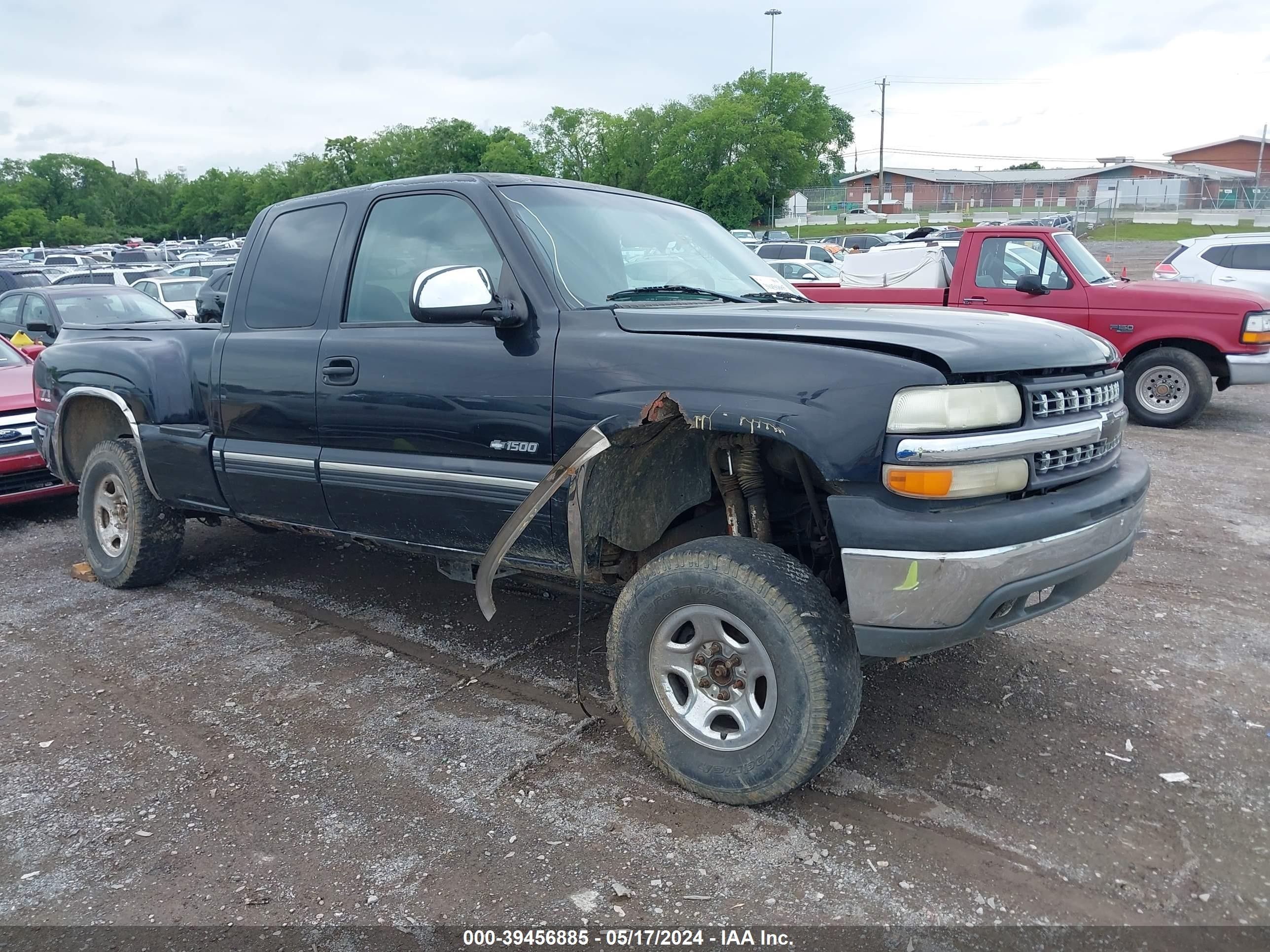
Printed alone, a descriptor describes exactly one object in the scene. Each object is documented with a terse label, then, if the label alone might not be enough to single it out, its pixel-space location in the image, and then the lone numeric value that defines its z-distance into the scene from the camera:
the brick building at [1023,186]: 64.38
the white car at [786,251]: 26.45
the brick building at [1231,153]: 85.50
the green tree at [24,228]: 76.06
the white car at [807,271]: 19.14
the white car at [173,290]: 16.73
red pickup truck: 9.01
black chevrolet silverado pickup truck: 2.69
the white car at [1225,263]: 13.05
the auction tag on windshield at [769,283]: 4.15
